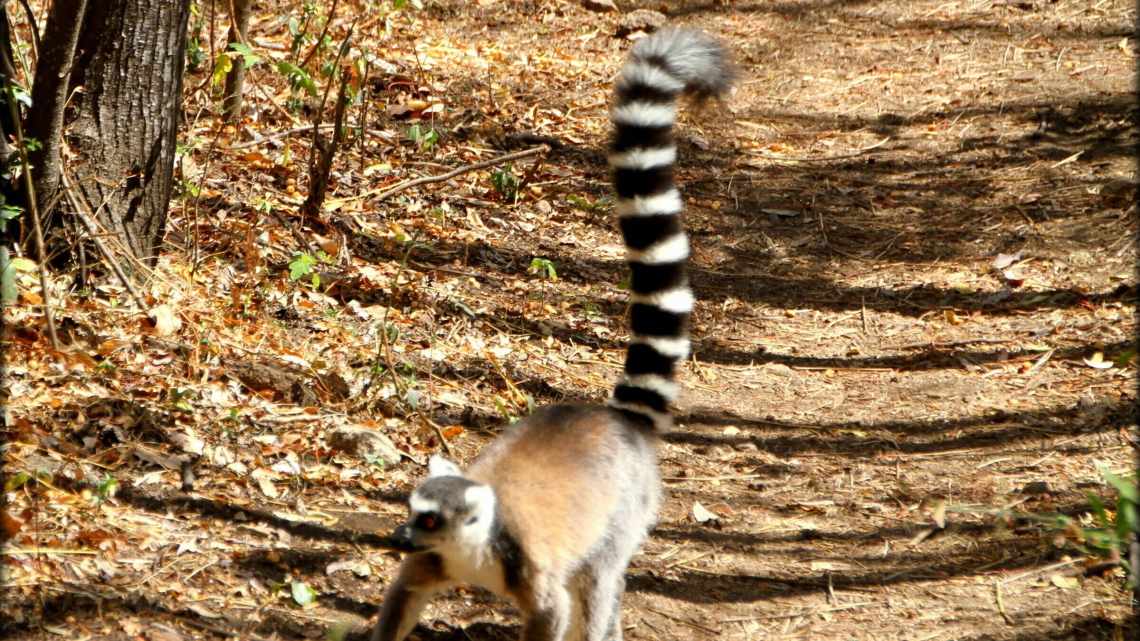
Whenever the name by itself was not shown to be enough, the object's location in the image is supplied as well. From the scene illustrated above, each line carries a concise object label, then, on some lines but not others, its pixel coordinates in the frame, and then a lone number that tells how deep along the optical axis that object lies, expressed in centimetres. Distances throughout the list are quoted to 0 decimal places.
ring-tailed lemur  726
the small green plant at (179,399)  937
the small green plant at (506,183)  1475
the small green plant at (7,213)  908
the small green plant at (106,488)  811
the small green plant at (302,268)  1121
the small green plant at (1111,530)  491
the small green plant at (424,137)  1445
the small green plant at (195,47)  1440
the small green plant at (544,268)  1334
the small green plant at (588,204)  1532
